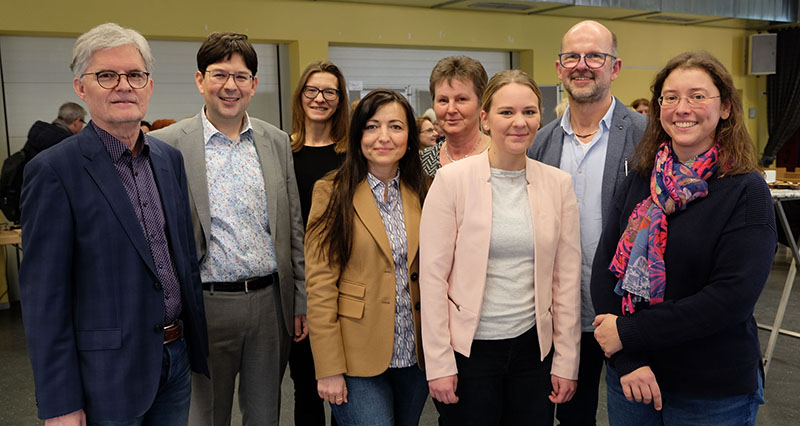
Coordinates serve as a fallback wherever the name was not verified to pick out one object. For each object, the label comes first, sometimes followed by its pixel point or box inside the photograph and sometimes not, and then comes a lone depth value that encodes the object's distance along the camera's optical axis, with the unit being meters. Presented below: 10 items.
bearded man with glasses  2.34
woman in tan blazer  2.06
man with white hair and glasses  1.59
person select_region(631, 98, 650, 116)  6.75
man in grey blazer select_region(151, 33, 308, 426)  2.29
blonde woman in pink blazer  1.97
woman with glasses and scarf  1.70
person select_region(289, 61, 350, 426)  2.81
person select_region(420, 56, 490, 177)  2.62
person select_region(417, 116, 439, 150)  5.75
